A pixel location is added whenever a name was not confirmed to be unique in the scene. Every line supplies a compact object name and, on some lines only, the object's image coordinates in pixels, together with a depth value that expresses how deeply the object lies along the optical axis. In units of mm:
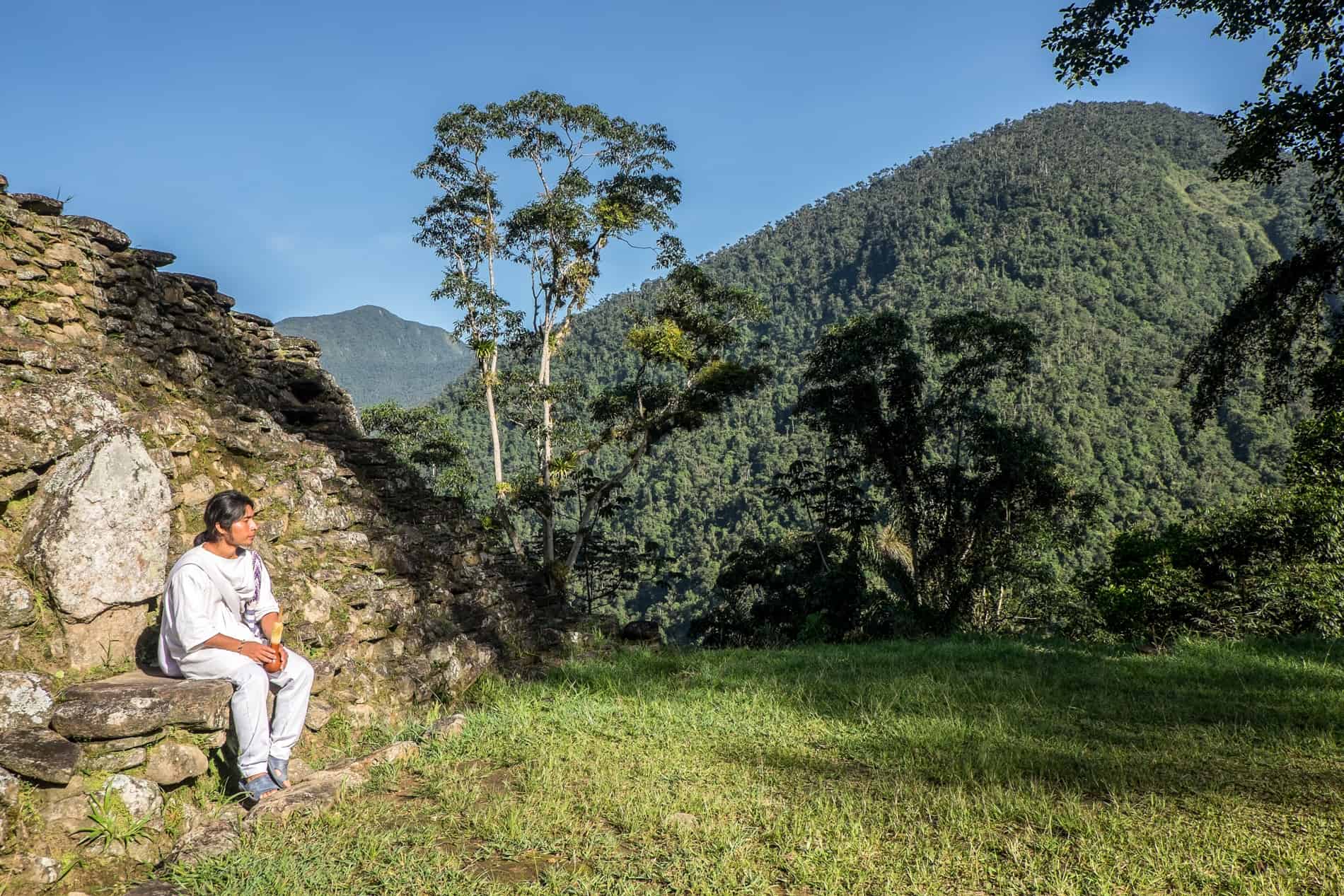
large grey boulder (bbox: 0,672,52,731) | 3053
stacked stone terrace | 3307
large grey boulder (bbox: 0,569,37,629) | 3518
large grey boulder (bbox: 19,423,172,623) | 3775
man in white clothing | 3588
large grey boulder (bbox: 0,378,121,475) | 4000
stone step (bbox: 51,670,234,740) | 3184
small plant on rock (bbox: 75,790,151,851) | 2975
